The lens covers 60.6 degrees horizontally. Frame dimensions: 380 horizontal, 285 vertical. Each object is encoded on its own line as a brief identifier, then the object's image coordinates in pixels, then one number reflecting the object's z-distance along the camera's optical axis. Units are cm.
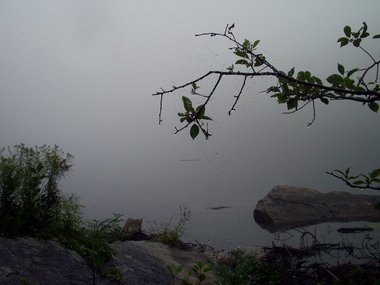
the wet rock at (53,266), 249
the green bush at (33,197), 311
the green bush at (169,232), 533
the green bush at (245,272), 320
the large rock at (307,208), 652
